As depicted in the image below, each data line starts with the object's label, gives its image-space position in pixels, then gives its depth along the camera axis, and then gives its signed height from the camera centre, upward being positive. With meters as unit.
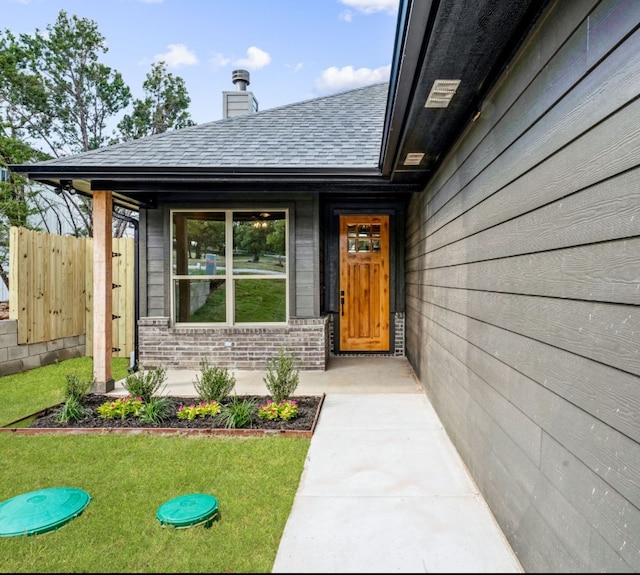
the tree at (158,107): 13.28 +5.30
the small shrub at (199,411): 3.90 -1.22
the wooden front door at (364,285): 7.04 -0.15
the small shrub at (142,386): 4.17 -1.07
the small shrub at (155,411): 3.84 -1.24
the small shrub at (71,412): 3.87 -1.23
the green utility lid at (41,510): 2.17 -1.25
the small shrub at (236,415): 3.68 -1.22
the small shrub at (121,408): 3.95 -1.22
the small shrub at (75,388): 4.16 -1.10
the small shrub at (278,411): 3.82 -1.21
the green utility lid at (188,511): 2.17 -1.22
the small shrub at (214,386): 4.21 -1.08
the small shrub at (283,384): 4.17 -1.06
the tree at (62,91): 10.84 +4.99
